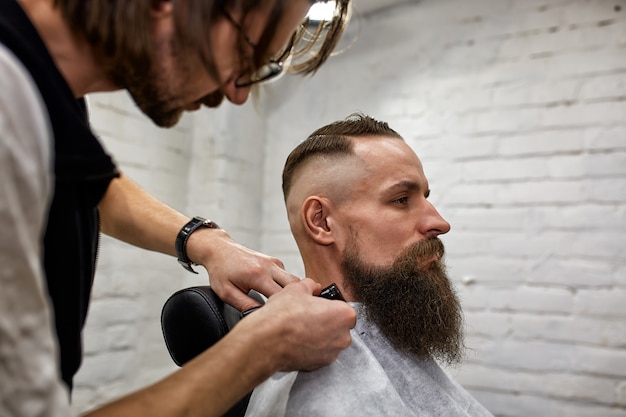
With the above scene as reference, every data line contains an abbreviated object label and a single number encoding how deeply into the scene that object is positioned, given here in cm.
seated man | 112
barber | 46
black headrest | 101
